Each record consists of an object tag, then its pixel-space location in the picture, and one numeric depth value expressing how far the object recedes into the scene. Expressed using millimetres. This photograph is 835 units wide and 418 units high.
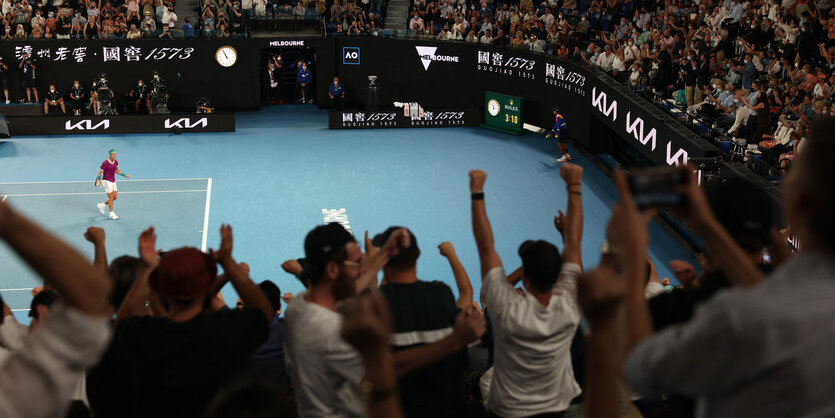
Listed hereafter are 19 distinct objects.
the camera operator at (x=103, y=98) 29653
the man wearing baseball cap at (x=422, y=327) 4863
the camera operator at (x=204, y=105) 30172
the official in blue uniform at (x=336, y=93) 31609
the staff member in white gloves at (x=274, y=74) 32719
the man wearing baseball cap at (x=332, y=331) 4039
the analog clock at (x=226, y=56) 31984
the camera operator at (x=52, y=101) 30047
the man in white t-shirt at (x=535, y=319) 4609
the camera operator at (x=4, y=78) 30388
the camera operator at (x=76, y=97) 29969
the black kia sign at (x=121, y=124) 28072
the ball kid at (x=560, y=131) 24531
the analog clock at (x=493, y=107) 29406
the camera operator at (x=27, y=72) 30156
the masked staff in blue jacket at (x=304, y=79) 32594
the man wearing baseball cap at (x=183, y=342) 4125
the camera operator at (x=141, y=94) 30656
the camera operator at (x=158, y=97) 30391
